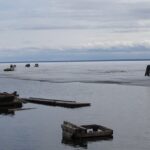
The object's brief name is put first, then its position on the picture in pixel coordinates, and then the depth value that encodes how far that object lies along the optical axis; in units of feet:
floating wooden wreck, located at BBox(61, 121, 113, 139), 116.98
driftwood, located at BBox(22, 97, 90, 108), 189.45
